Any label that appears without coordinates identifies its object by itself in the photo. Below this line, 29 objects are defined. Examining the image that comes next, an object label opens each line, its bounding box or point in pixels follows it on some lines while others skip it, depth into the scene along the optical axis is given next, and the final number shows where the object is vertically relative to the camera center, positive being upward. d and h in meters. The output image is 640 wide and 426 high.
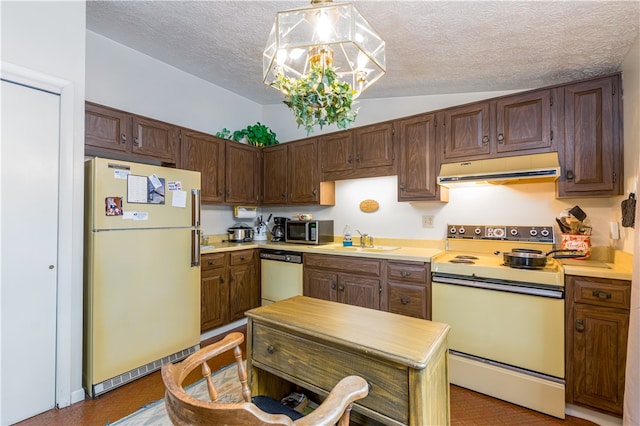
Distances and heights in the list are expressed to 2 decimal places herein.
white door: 1.88 -0.24
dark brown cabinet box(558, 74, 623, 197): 2.07 +0.53
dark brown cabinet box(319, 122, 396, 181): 3.12 +0.68
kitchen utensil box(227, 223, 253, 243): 3.92 -0.28
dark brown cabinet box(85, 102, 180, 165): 2.50 +0.72
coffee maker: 4.02 -0.21
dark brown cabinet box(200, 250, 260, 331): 3.12 -0.83
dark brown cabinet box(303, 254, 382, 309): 2.84 -0.67
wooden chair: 0.68 -0.50
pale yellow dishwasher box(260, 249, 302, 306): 3.37 -0.72
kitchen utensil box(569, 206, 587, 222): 2.33 +0.01
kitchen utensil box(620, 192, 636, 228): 1.86 +0.02
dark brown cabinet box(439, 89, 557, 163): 2.31 +0.73
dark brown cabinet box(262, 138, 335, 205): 3.65 +0.48
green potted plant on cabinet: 4.05 +1.07
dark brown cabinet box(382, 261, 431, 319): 2.55 -0.67
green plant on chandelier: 1.46 +0.59
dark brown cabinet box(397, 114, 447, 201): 2.85 +0.52
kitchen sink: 3.03 -0.38
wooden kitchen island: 1.06 -0.58
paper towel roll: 4.02 +0.01
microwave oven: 3.53 -0.22
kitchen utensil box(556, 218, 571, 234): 2.38 -0.11
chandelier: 1.34 +0.85
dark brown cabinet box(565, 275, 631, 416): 1.81 -0.81
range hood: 2.22 +0.35
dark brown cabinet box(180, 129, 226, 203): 3.21 +0.60
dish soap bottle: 3.49 -0.32
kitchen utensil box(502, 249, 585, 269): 2.12 -0.32
